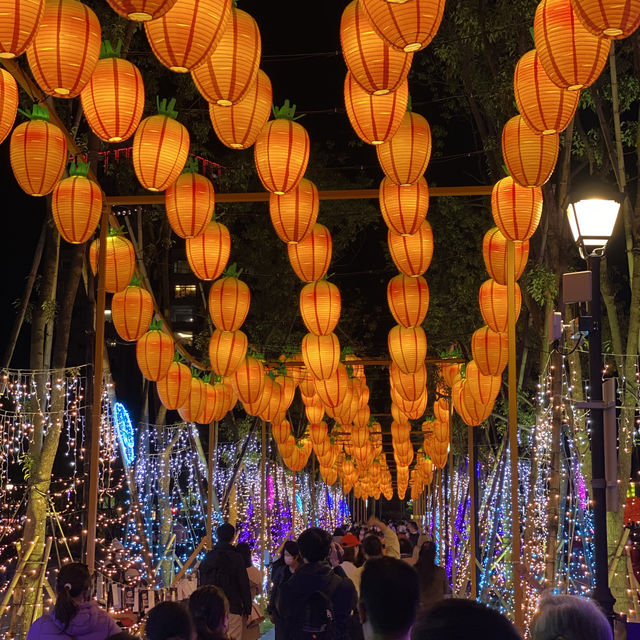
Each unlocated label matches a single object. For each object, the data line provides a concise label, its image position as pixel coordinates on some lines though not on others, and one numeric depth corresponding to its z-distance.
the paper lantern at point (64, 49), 6.05
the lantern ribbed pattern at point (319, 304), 12.20
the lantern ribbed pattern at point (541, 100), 6.78
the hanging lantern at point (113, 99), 6.95
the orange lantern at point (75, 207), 8.46
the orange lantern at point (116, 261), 10.34
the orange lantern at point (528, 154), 7.70
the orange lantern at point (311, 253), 10.89
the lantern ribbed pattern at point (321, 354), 13.62
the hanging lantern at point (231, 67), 6.42
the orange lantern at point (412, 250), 10.62
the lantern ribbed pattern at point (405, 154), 8.28
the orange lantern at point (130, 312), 10.95
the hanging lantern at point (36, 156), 7.48
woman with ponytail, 5.27
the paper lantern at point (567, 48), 5.85
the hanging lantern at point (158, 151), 7.95
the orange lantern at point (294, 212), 9.38
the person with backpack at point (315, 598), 6.77
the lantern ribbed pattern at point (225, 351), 12.64
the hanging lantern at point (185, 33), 5.55
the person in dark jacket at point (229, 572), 8.69
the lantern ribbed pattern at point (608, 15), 4.92
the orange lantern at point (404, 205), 9.42
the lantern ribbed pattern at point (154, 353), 11.84
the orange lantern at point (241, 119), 7.57
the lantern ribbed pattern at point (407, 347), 13.53
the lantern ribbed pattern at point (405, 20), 5.39
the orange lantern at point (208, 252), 10.29
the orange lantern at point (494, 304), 11.29
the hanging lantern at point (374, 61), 6.34
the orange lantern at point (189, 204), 9.24
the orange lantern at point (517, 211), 8.91
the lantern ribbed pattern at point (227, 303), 11.62
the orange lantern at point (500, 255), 10.52
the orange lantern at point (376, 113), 7.45
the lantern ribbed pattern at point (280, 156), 8.31
